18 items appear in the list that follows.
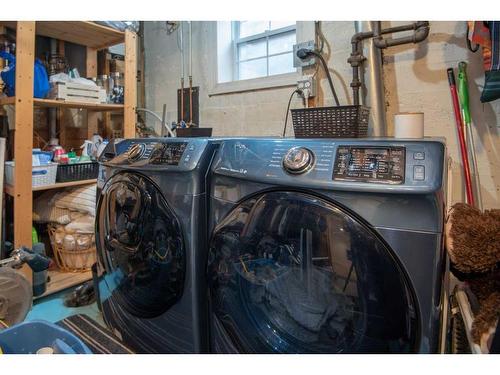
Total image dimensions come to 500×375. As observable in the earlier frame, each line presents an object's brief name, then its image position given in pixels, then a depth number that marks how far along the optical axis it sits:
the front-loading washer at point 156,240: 1.03
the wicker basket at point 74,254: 2.02
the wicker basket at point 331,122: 1.21
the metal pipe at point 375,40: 1.47
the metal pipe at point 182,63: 2.50
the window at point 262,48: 2.16
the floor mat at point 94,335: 1.37
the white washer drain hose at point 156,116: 2.46
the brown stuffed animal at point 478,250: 0.74
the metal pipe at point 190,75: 2.44
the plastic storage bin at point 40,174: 1.83
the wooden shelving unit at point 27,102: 1.71
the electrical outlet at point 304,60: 1.84
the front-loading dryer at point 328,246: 0.70
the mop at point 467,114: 1.39
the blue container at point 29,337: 0.93
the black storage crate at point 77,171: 1.99
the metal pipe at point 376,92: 1.60
